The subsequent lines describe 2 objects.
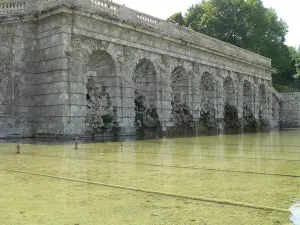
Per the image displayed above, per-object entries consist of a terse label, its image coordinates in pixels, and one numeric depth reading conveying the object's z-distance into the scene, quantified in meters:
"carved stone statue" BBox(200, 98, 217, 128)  23.95
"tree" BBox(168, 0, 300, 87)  37.88
